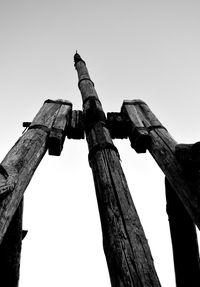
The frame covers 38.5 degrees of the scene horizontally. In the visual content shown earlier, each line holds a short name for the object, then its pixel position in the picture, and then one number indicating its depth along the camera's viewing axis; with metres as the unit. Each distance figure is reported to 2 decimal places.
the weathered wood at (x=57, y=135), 2.94
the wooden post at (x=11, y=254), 2.63
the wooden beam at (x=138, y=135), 3.02
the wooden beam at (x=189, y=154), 2.24
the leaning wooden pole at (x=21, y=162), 1.78
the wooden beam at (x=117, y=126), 3.63
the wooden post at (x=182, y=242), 2.84
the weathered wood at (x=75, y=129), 3.61
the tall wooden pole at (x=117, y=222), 1.53
